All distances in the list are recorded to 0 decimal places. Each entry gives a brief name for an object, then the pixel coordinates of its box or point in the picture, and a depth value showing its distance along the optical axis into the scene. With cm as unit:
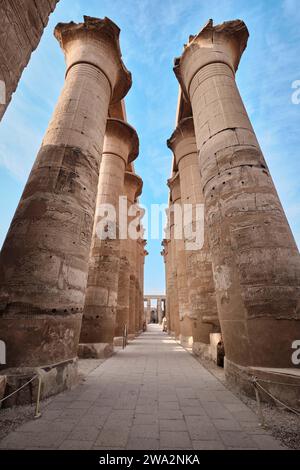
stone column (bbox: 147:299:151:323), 4596
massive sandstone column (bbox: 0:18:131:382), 397
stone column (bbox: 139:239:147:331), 2768
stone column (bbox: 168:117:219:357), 841
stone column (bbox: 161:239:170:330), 2270
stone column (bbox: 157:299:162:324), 4684
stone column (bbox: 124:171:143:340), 1650
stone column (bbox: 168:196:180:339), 1652
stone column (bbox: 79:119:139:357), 799
